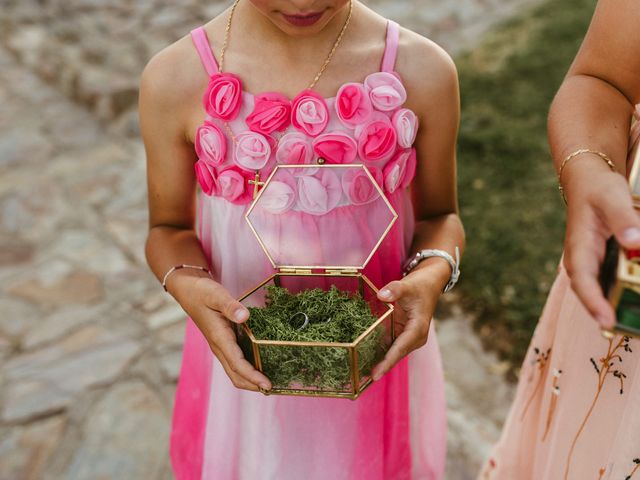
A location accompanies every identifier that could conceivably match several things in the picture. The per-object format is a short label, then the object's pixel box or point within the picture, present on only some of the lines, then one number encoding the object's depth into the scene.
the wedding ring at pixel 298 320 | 1.21
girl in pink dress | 1.27
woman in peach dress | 0.97
